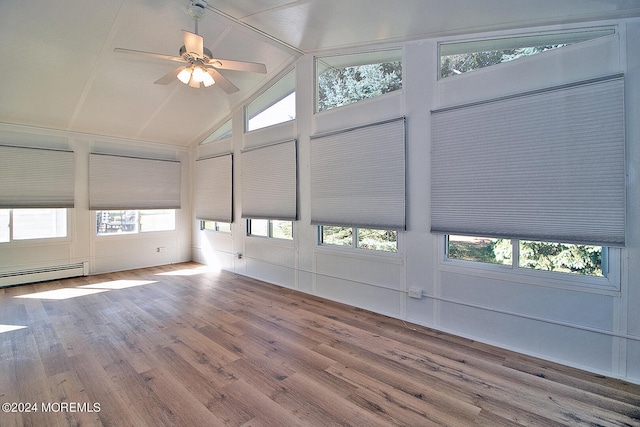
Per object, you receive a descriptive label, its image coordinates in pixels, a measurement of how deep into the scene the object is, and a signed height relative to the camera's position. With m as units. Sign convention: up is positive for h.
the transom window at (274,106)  4.86 +1.88
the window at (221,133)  6.11 +1.70
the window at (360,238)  3.74 -0.36
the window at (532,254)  2.54 -0.41
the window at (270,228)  5.00 -0.30
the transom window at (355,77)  3.68 +1.84
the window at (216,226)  6.24 -0.32
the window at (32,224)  4.95 -0.21
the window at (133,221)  5.95 -0.21
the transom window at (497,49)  2.57 +1.59
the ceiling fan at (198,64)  2.80 +1.54
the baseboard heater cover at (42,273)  4.94 -1.11
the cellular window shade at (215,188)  5.96 +0.50
